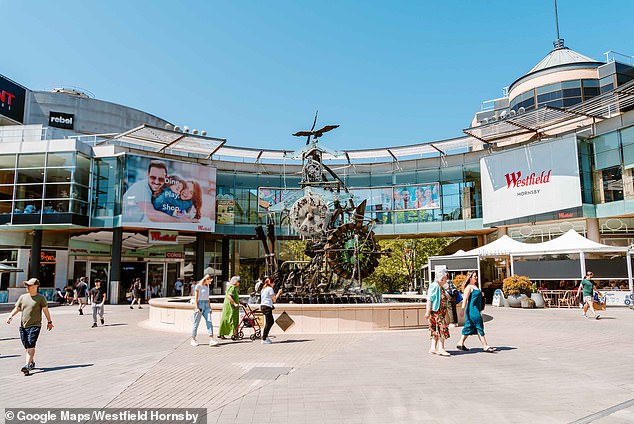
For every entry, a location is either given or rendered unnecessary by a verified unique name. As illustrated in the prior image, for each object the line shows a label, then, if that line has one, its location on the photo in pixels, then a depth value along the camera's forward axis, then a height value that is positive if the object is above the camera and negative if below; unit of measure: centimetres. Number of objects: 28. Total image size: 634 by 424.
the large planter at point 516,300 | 2411 -137
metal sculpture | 1667 +122
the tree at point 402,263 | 3688 +82
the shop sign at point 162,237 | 3512 +270
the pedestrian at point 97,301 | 1638 -98
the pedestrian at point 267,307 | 1159 -85
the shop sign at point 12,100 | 4856 +1810
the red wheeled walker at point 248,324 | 1228 -134
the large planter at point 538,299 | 2405 -132
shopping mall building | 3097 +644
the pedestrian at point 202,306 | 1146 -83
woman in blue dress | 981 -79
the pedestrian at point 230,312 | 1175 -98
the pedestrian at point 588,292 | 1747 -70
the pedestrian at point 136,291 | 2719 -107
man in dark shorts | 800 -75
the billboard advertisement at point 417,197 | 4109 +665
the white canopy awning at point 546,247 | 2409 +140
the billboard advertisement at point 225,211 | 4109 +540
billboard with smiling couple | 3278 +563
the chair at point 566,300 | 2400 -137
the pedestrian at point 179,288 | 3272 -105
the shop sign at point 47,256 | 3409 +120
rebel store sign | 5553 +1806
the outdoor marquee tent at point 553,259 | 2408 +75
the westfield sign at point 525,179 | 3219 +652
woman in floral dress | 949 -93
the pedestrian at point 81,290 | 2542 -93
